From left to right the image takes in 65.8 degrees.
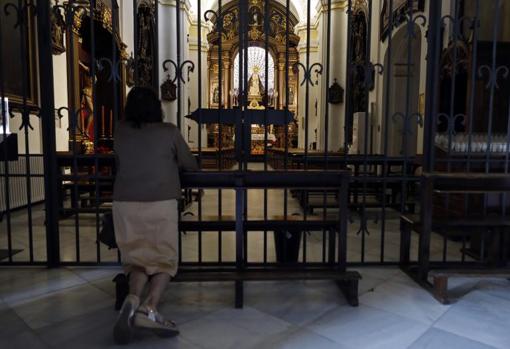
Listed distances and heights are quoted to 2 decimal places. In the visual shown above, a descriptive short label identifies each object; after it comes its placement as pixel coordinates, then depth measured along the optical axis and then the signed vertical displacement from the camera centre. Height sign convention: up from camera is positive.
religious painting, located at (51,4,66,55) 5.98 +1.65
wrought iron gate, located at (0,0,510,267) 2.97 +0.26
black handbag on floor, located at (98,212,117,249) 2.50 -0.54
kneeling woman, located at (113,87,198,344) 2.27 -0.25
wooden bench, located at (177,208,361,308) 2.56 -0.82
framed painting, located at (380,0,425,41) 7.14 +2.72
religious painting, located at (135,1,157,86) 9.82 +2.81
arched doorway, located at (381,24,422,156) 8.26 +1.44
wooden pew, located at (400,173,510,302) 2.78 -0.60
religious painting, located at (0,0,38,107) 5.27 +1.20
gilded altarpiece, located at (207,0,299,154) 17.05 +3.48
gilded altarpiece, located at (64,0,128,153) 7.34 +1.71
